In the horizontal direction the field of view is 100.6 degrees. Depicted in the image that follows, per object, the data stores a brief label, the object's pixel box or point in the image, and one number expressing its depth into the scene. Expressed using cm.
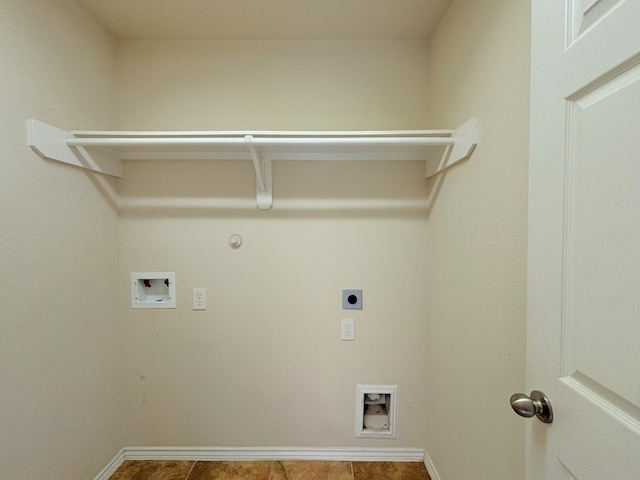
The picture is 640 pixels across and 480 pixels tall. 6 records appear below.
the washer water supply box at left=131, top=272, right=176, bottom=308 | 157
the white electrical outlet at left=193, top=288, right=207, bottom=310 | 157
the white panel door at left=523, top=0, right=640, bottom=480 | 43
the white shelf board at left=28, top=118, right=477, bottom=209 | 115
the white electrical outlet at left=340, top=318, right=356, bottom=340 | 158
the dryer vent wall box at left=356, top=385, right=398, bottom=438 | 158
